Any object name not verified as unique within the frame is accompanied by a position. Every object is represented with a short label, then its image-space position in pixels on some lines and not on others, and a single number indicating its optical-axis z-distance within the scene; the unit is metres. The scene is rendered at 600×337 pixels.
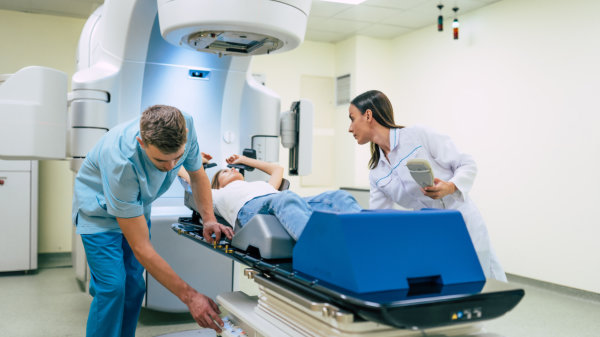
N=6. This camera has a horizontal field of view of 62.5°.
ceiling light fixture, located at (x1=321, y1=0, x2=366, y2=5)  4.11
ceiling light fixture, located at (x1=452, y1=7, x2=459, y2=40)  4.15
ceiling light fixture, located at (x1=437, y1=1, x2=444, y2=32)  4.21
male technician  1.33
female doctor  1.48
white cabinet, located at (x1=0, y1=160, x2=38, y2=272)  3.66
